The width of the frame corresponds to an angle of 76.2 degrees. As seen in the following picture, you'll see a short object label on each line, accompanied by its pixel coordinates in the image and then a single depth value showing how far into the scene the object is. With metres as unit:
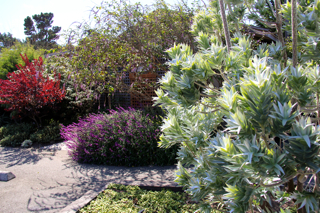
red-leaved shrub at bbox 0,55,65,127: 7.84
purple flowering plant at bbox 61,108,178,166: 5.00
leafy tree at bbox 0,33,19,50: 29.40
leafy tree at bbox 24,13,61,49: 34.58
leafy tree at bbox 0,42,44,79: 11.35
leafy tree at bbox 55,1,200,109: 6.04
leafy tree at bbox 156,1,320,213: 1.02
